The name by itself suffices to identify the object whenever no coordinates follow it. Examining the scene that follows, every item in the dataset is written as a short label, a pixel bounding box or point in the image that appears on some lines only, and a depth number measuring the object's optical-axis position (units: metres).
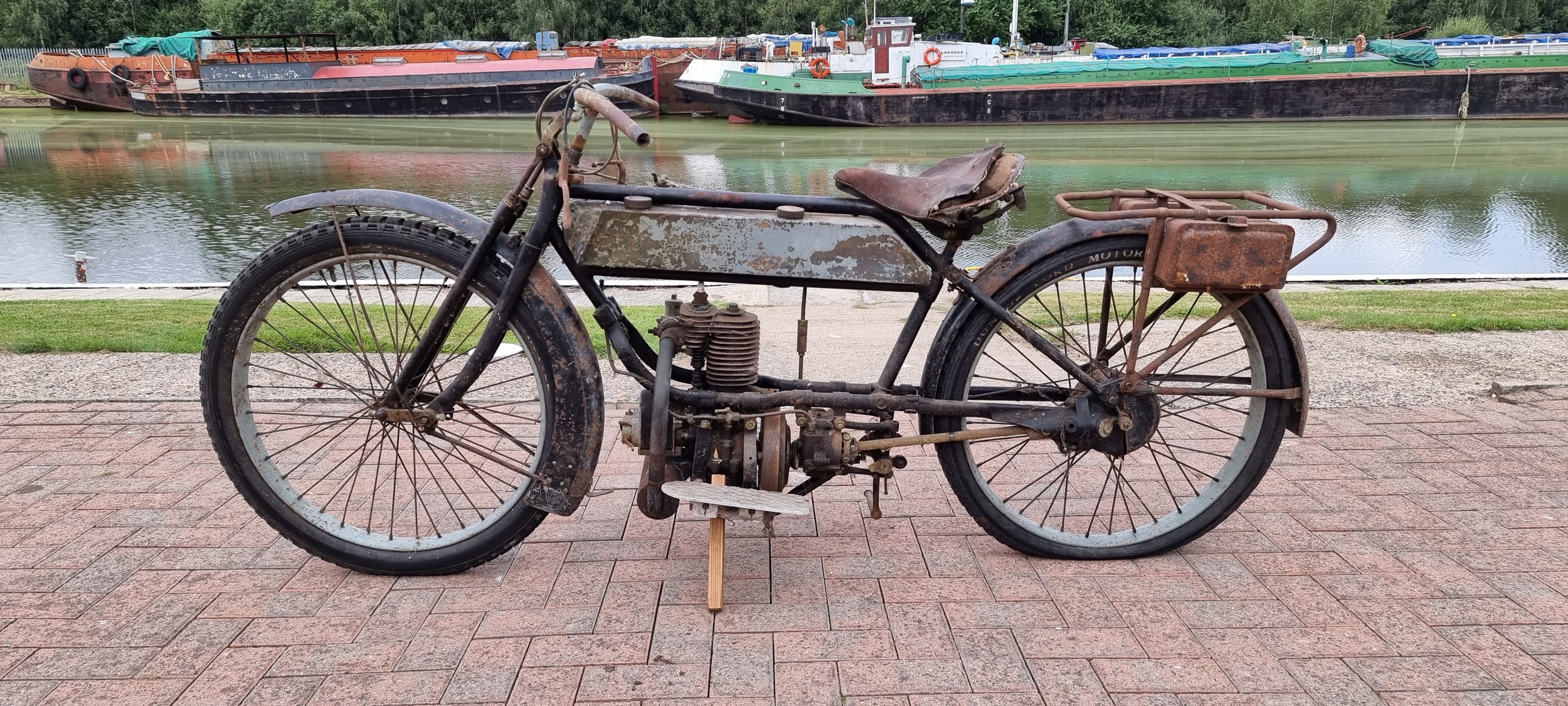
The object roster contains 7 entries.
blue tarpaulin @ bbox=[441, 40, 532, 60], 37.97
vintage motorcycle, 2.72
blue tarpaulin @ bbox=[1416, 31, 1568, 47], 32.47
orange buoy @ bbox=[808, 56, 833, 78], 32.16
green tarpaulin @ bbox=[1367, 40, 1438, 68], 31.08
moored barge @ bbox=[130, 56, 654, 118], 34.19
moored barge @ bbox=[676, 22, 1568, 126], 30.69
